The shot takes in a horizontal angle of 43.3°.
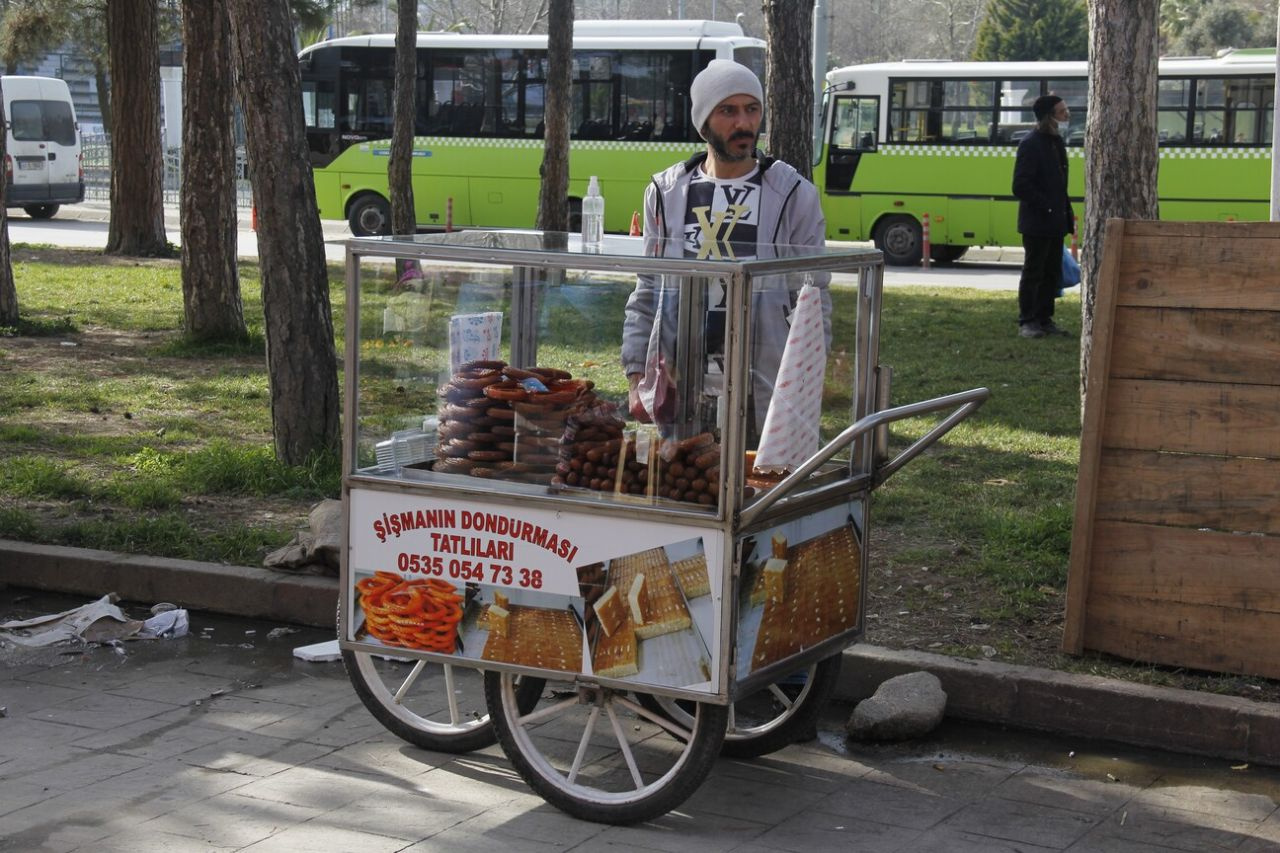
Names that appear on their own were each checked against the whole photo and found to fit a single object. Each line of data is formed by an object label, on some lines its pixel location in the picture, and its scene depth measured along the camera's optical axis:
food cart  3.99
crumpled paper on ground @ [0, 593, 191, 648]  5.88
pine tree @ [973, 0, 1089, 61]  55.41
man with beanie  4.34
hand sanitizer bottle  4.60
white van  31.23
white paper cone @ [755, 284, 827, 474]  4.18
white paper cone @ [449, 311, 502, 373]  4.49
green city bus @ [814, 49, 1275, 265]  22.48
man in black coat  13.09
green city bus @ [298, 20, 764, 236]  25.50
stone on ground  4.89
